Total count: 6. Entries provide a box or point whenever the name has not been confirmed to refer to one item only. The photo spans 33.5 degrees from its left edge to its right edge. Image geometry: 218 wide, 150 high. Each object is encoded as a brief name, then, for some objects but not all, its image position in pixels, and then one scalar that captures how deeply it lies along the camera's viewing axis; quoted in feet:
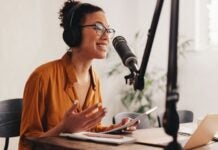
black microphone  3.46
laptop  3.67
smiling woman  4.75
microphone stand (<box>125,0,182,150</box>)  1.95
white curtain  11.43
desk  3.71
